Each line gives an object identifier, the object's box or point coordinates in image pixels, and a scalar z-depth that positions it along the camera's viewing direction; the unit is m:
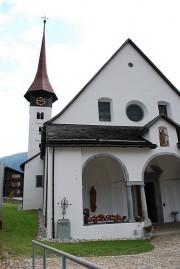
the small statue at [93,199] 14.83
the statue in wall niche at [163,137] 13.95
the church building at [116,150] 11.69
